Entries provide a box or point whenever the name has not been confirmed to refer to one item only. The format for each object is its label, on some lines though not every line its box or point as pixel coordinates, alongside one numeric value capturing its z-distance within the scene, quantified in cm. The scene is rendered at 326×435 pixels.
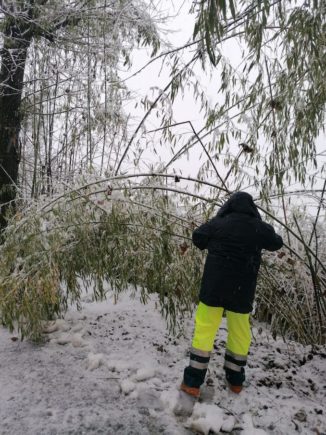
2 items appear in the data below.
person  240
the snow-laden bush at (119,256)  284
